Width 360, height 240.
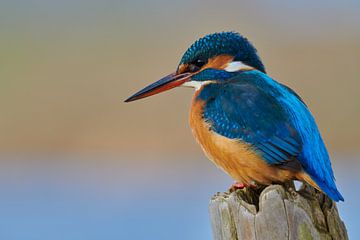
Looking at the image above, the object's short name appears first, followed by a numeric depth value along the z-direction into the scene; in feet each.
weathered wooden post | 17.44
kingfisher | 21.18
